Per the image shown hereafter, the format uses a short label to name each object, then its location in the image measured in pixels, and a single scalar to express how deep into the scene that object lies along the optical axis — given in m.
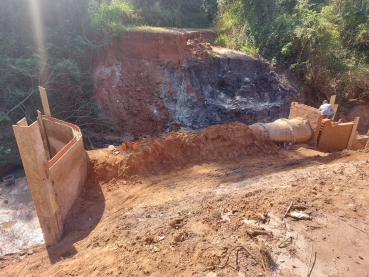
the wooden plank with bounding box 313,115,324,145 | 8.83
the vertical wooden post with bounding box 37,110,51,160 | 7.41
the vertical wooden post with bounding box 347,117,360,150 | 9.05
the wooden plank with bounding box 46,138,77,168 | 5.22
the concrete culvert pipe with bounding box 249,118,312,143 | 8.85
